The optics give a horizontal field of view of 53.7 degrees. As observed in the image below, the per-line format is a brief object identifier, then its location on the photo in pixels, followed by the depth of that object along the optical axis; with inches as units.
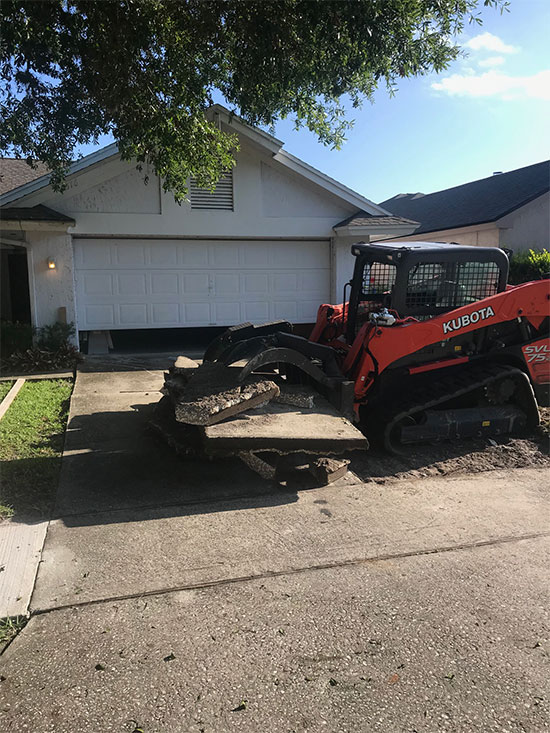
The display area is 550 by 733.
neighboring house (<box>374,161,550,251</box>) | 689.0
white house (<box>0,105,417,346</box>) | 460.8
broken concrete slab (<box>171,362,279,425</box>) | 183.8
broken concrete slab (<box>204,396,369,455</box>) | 178.4
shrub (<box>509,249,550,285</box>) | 614.9
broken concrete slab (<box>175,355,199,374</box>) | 248.2
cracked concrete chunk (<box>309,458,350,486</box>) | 199.6
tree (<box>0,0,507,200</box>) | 235.8
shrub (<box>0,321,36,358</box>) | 450.6
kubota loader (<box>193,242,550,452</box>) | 232.7
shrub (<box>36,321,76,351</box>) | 453.1
